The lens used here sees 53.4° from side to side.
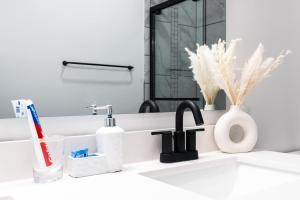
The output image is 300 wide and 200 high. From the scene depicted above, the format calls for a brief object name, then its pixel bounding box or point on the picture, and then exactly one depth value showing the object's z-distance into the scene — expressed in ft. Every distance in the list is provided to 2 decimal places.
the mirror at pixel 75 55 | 2.47
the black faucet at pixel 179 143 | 2.85
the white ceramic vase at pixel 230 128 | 3.30
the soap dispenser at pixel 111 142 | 2.43
